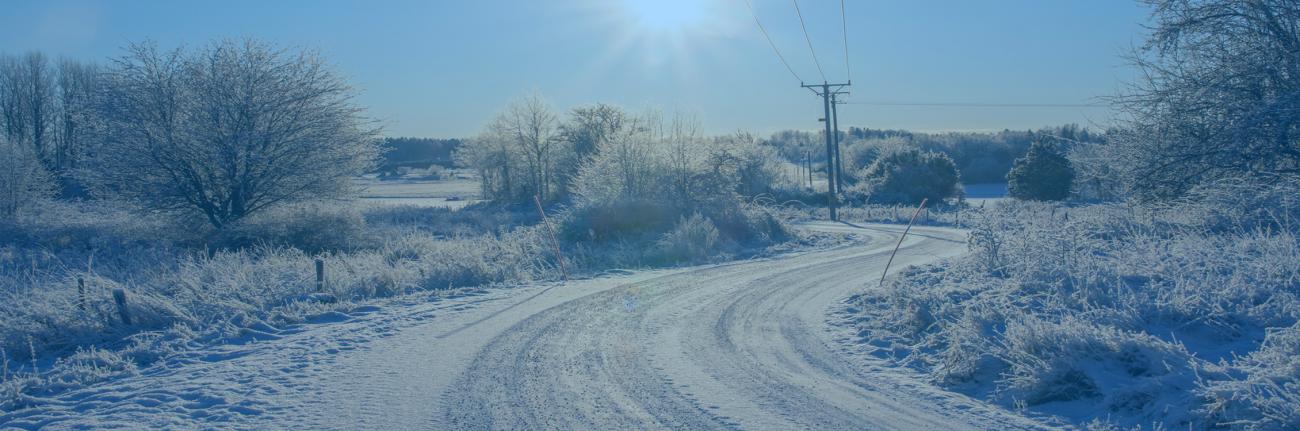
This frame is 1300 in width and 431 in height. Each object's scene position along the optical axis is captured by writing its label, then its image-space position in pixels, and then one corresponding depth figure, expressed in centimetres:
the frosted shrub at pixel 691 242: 2189
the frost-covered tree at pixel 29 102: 5497
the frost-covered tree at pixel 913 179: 5597
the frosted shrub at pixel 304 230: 2302
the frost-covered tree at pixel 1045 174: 4859
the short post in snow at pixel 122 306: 1060
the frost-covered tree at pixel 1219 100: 1511
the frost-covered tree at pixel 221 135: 2348
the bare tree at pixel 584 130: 6062
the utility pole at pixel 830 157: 4187
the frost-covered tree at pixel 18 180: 3666
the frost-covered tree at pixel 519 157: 6356
